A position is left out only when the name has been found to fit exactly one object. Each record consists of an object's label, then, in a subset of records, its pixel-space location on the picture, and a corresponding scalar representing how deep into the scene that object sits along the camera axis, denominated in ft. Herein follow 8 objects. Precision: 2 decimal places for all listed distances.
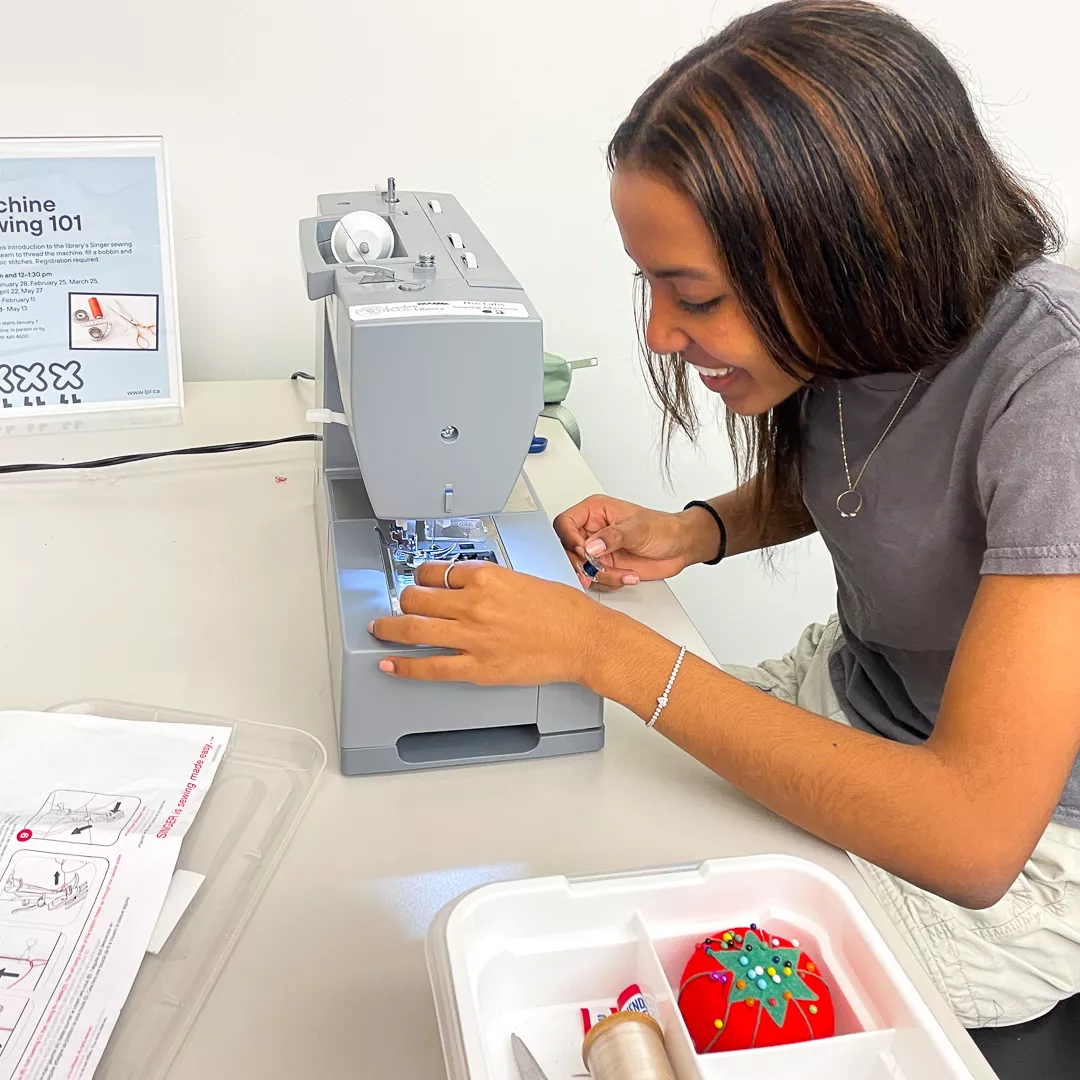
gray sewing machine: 2.48
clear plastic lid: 2.06
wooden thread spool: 1.74
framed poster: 4.27
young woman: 2.43
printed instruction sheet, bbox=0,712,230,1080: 2.04
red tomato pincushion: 1.92
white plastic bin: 1.84
